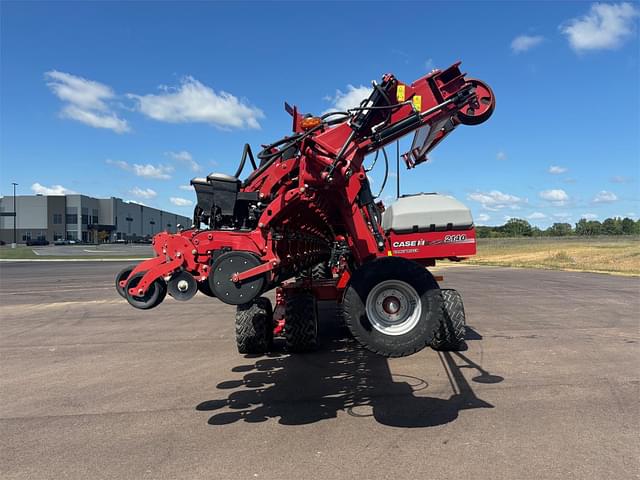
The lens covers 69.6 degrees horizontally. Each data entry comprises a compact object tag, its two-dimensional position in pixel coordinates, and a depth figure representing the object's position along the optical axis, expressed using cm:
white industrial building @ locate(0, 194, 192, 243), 9631
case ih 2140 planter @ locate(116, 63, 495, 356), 398
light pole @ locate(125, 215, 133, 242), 11372
